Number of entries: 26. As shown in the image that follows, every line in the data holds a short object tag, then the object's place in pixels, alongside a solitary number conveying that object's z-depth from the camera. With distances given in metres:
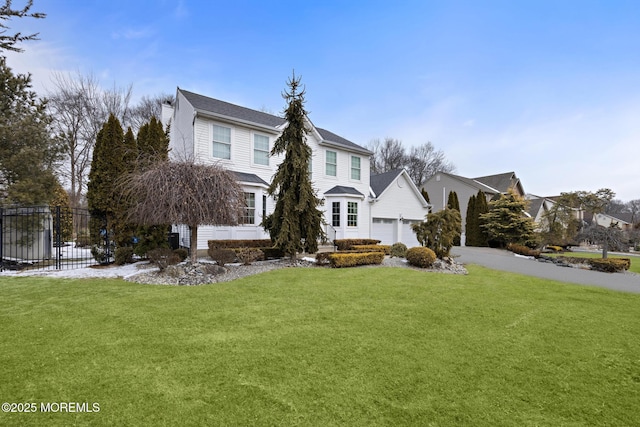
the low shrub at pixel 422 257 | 11.52
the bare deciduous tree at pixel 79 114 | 23.58
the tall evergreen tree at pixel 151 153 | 11.87
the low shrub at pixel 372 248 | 14.33
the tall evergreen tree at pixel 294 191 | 11.27
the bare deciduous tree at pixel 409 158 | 43.56
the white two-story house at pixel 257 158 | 13.76
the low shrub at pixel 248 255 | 11.02
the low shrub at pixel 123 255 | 10.92
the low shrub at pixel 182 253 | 11.14
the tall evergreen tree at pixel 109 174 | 11.24
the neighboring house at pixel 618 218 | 49.04
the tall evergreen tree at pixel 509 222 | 23.22
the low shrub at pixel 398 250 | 13.92
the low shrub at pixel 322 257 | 11.43
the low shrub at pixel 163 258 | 9.15
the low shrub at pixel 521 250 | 18.27
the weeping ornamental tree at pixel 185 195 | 8.70
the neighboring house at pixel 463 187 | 31.45
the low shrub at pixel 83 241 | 18.42
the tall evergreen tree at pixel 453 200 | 27.38
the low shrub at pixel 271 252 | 12.61
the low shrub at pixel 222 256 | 9.90
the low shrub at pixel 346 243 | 15.57
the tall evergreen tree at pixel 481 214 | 26.39
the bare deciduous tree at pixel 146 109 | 28.75
